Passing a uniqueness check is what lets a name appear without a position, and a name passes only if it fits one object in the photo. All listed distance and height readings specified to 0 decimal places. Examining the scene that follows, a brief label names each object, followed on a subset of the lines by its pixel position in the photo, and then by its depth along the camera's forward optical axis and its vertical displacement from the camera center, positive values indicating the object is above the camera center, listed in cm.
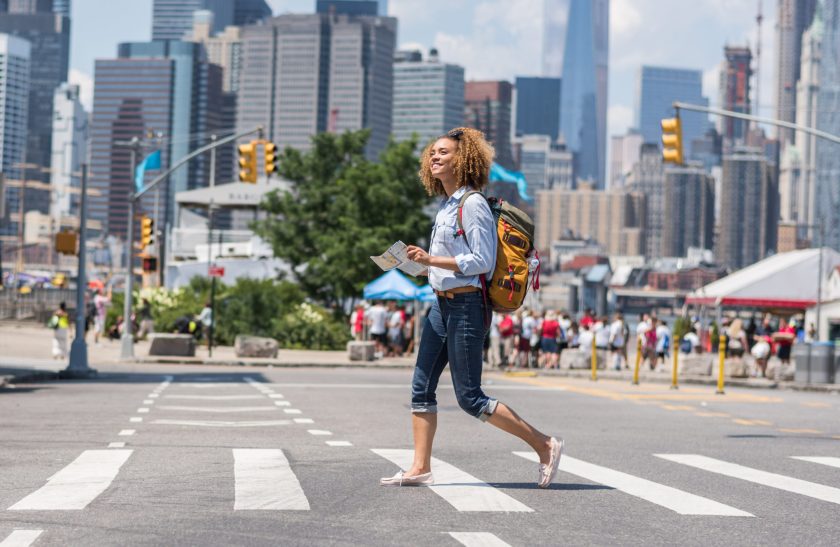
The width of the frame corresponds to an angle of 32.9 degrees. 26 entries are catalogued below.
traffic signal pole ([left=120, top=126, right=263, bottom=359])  3297 +37
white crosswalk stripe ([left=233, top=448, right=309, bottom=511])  711 -101
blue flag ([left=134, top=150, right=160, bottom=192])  4297 +421
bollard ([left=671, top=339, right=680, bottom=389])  2602 -97
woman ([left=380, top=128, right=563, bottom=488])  770 +3
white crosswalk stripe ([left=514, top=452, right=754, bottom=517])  723 -99
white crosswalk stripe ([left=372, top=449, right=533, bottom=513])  715 -98
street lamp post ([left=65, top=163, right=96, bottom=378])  2509 -57
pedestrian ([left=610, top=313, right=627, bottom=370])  3494 -59
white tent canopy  6038 +150
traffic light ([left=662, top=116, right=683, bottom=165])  2722 +343
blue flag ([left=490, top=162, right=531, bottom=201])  4766 +463
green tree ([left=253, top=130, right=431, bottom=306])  4922 +340
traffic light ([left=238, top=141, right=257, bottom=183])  3070 +303
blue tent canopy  3834 +53
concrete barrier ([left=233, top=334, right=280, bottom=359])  3547 -107
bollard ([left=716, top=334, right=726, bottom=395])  2417 -68
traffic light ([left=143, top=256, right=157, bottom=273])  3497 +91
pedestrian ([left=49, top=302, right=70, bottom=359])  3183 -66
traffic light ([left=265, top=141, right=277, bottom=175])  3125 +323
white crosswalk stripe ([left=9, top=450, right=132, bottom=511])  702 -103
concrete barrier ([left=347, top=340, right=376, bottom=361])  3556 -108
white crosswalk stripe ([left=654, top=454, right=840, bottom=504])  820 -100
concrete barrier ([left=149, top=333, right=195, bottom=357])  3450 -106
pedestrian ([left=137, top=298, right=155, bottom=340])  4497 -70
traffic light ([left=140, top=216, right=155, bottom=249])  3600 +173
